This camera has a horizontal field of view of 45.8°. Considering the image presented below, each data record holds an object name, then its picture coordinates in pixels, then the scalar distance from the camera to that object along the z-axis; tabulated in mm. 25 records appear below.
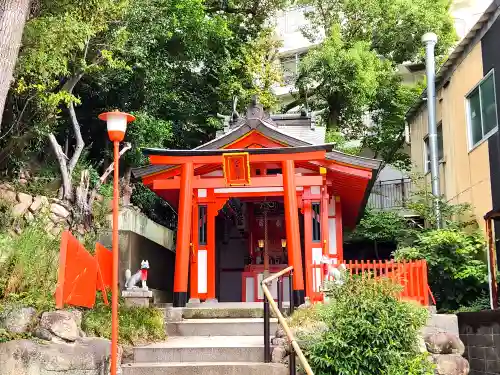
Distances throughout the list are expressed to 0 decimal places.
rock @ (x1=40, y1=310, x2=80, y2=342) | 7777
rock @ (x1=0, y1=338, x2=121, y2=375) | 7465
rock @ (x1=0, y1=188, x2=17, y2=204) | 13859
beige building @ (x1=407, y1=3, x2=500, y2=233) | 12289
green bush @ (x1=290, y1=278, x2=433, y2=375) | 7625
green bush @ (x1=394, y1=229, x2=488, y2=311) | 12469
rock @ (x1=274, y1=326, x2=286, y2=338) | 8539
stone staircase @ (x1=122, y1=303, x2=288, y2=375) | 8172
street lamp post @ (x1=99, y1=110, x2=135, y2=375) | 7770
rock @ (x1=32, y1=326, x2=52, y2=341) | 7734
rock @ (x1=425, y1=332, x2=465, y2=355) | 8516
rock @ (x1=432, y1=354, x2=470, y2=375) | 8336
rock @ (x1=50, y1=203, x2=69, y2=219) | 14375
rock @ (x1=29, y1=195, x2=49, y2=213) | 14203
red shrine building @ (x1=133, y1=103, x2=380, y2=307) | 12461
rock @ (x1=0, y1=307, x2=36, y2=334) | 7711
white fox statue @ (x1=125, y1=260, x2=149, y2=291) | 11077
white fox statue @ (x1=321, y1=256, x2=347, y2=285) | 9078
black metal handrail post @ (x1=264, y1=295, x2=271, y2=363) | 8328
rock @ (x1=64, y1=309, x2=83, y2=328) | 8132
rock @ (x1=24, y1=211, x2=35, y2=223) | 13730
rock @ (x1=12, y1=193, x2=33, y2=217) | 13821
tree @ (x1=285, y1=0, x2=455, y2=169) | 20688
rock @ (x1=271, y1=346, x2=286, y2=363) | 8227
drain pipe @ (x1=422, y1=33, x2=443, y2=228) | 15547
